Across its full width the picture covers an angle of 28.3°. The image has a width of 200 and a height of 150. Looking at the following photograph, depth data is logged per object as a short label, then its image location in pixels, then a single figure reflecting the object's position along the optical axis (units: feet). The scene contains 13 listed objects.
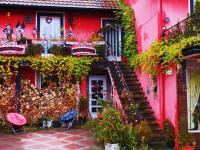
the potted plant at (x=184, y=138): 46.72
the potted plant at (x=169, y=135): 48.67
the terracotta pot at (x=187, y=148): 46.39
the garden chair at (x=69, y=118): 59.00
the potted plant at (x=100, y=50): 63.82
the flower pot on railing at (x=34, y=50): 61.72
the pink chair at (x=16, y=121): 55.88
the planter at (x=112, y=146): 44.14
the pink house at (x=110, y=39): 49.80
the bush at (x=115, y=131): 44.96
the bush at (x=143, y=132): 47.01
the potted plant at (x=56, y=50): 62.95
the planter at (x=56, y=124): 61.26
